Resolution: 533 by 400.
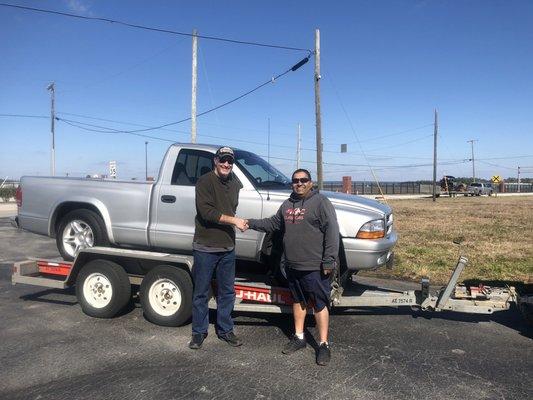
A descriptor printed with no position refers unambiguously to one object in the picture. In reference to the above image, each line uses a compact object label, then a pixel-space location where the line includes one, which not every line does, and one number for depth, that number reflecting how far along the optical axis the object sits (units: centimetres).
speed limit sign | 1994
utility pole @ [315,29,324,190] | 1875
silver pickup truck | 525
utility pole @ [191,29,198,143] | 1766
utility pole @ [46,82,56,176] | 3488
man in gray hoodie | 449
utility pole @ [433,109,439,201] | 3941
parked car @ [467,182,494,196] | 5084
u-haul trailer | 522
